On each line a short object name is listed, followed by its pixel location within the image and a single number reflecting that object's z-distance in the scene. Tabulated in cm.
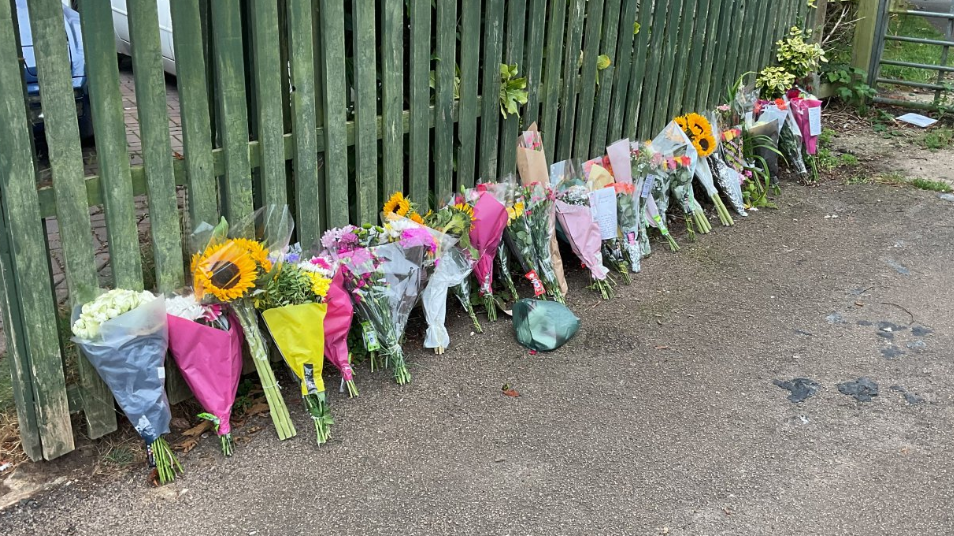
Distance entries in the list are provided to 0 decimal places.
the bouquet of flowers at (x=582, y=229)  432
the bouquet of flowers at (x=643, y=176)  489
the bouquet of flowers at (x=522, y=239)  411
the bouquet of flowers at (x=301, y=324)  314
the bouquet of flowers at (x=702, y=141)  538
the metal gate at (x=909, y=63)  768
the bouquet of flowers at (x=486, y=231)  389
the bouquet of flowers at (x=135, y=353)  277
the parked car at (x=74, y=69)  369
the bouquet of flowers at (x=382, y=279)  349
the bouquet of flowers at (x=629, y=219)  465
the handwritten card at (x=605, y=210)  441
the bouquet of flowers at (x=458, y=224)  384
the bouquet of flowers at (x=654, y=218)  502
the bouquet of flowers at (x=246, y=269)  298
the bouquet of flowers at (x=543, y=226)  416
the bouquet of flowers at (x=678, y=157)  516
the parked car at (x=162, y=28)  428
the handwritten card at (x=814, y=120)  623
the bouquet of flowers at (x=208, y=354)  295
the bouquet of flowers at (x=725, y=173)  561
